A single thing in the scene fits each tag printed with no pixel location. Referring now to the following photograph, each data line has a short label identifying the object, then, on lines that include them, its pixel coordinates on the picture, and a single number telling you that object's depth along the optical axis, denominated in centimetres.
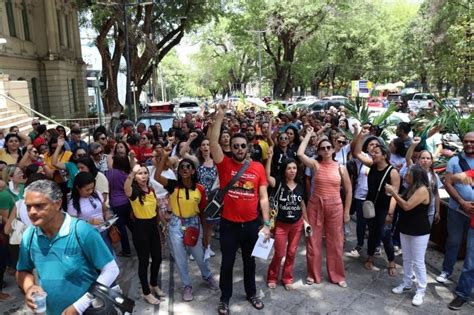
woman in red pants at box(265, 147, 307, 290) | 466
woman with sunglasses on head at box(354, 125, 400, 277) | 493
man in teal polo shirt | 242
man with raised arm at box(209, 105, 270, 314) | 414
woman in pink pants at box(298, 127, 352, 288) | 477
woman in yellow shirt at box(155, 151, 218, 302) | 457
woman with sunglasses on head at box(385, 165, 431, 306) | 432
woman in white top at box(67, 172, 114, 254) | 417
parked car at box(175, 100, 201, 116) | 2723
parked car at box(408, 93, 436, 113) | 2769
